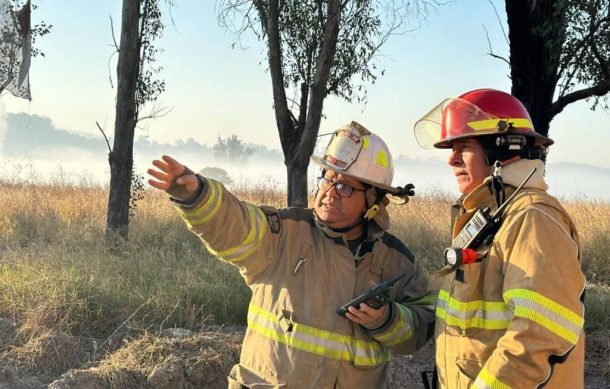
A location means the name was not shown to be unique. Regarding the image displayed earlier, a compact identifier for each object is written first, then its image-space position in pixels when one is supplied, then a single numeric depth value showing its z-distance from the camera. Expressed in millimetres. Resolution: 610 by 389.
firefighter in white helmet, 2322
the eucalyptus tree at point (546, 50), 5594
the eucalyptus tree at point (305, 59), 6766
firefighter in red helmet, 1650
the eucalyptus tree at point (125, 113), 7664
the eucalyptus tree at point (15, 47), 9633
